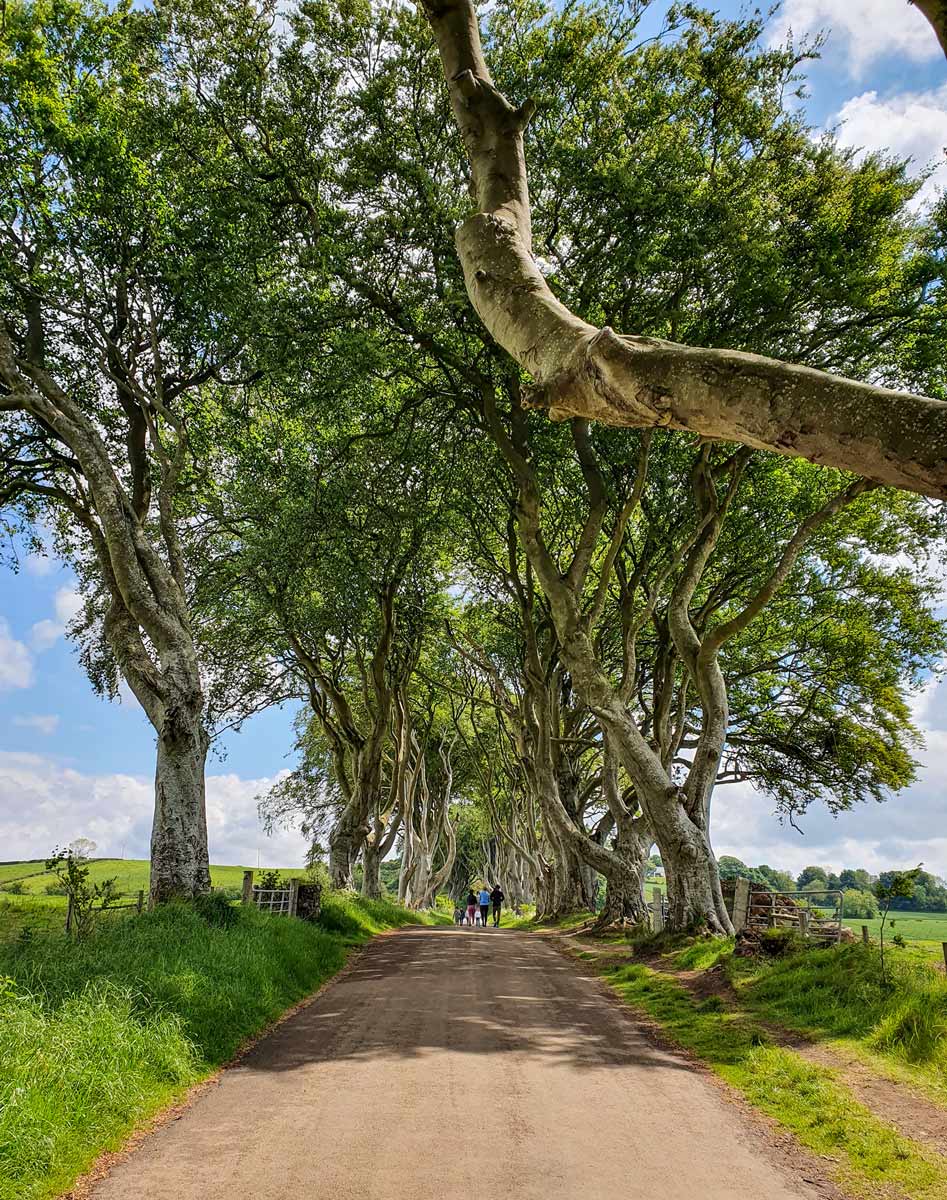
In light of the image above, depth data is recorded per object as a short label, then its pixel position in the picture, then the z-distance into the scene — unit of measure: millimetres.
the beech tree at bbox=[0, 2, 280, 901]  12352
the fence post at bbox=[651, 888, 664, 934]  18547
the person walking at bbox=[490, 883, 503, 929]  34875
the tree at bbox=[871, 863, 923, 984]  9969
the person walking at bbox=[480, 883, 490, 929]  36562
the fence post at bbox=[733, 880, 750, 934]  15016
